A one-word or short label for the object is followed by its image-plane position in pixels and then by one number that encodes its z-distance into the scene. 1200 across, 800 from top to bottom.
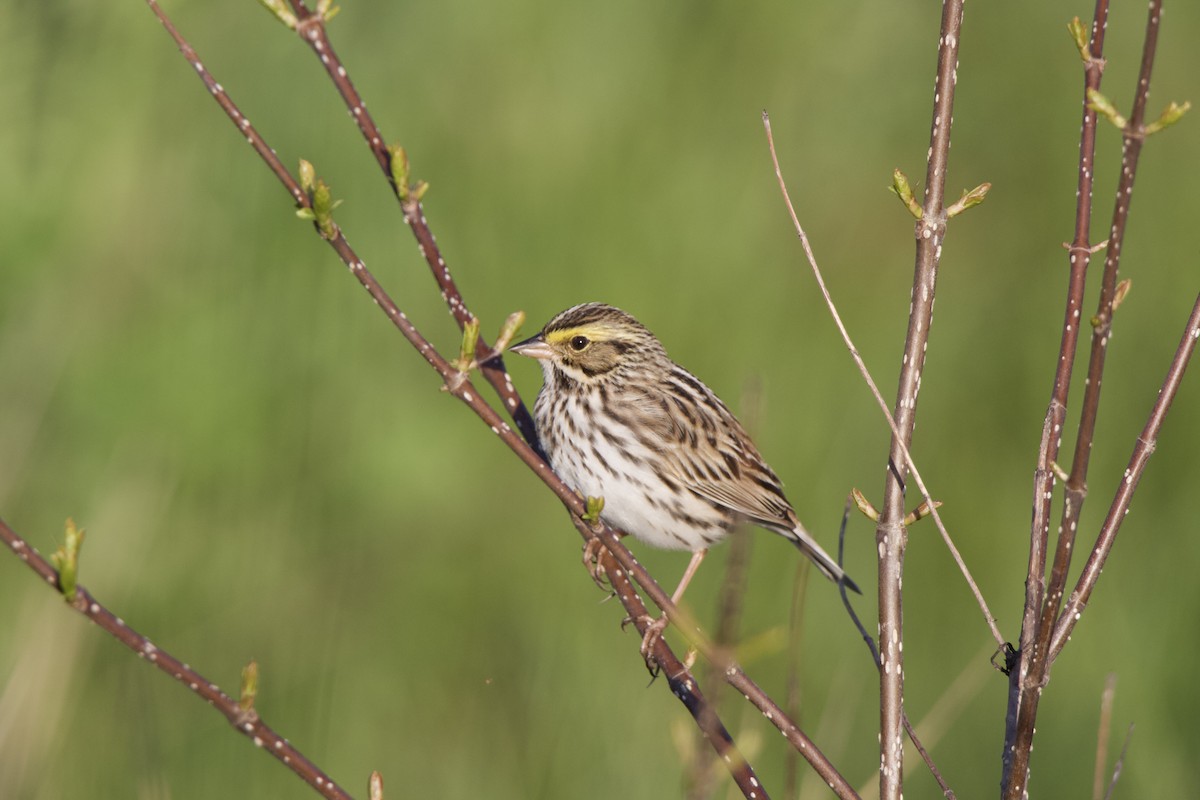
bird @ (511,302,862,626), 9.25
